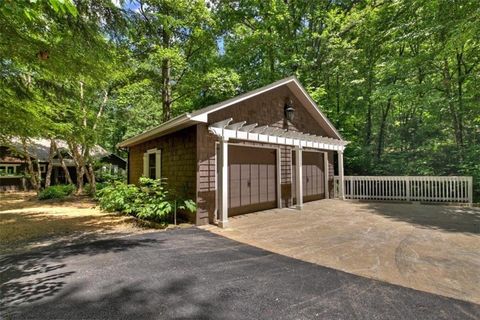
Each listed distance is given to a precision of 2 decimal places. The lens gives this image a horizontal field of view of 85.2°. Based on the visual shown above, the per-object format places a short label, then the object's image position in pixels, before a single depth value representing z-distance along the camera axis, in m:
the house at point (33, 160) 18.20
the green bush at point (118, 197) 7.11
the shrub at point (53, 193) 13.31
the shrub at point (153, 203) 6.34
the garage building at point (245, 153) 6.59
